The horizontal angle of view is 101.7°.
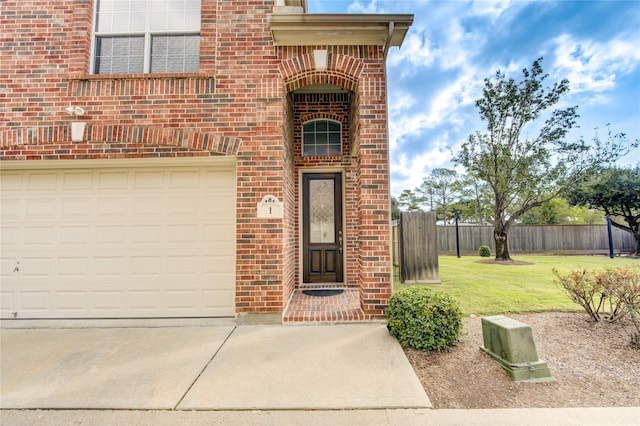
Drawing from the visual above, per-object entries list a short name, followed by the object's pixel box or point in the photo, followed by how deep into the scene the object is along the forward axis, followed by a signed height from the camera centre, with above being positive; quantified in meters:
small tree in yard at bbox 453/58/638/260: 9.55 +3.15
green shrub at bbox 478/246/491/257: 11.92 -0.94
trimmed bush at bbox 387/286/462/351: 2.95 -1.05
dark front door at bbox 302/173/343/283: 5.65 +0.12
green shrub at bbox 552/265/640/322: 3.18 -0.77
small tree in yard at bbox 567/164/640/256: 12.36 +1.73
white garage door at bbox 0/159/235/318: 4.04 -0.10
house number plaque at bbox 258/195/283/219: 3.90 +0.36
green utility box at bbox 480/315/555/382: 2.41 -1.18
